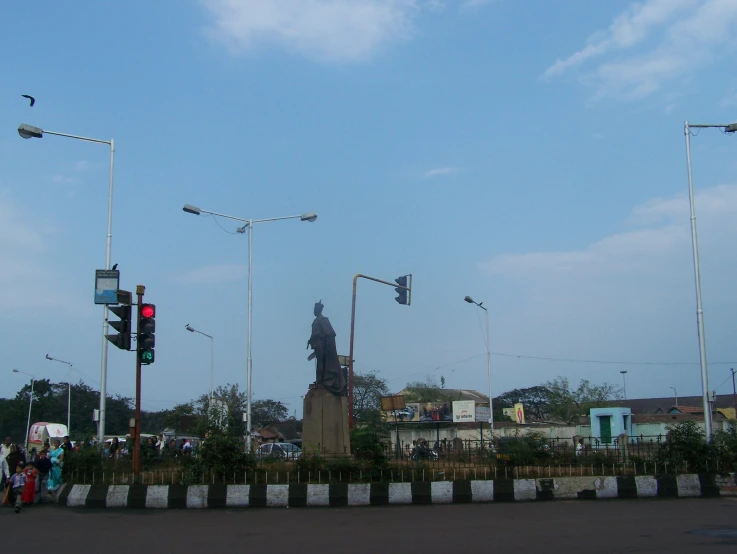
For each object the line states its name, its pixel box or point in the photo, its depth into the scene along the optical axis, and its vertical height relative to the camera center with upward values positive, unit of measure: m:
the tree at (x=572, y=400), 73.50 +0.14
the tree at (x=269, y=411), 72.42 -0.67
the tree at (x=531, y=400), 85.31 +0.24
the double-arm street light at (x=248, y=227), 26.33 +6.95
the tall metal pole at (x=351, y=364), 22.59 +1.28
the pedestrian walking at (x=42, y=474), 15.23 -1.40
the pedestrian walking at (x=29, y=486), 14.17 -1.51
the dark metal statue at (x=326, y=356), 21.11 +1.40
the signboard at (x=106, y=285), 15.06 +2.52
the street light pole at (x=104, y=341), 17.73 +1.66
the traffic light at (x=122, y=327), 13.88 +1.52
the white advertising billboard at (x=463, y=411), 52.25 -0.60
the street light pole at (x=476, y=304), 38.36 +5.31
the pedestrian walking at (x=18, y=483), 13.88 -1.44
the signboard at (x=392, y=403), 27.34 +0.02
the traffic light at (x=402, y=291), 23.80 +3.65
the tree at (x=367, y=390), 62.06 +1.21
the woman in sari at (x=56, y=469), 15.06 -1.29
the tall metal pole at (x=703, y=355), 18.06 +1.10
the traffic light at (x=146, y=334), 13.95 +1.38
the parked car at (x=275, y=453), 14.68 -1.00
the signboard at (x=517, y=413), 58.94 -1.05
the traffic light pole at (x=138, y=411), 13.95 -0.09
